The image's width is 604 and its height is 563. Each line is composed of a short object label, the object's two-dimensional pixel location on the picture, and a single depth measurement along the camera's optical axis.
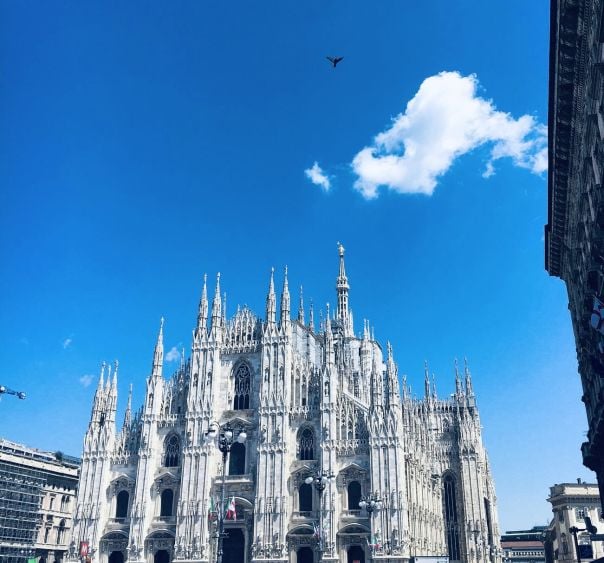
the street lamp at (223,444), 27.08
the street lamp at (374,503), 52.22
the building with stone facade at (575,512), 74.75
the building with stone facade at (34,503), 68.50
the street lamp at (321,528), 53.34
